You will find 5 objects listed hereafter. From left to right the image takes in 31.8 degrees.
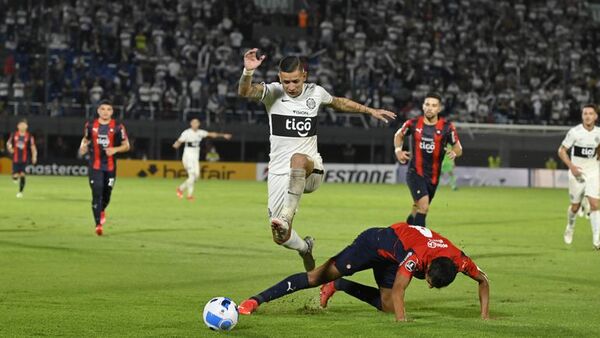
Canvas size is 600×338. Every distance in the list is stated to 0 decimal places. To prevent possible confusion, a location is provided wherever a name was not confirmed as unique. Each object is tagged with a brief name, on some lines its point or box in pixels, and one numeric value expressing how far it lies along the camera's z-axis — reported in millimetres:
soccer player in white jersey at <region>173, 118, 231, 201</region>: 32344
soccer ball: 8641
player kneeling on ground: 8844
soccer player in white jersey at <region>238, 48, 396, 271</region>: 11172
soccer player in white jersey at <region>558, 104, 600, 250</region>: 18141
